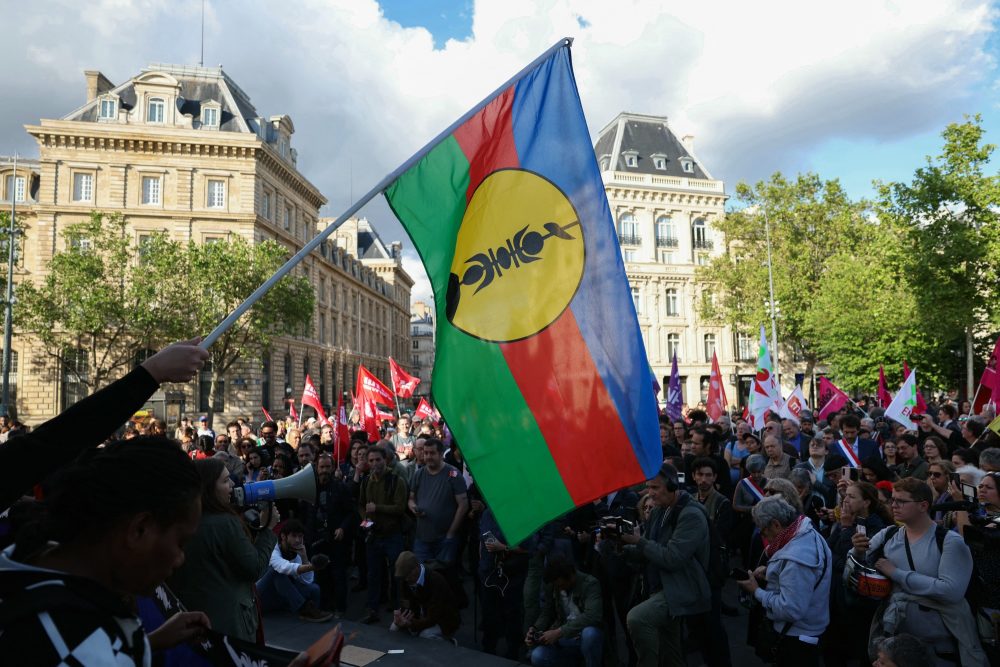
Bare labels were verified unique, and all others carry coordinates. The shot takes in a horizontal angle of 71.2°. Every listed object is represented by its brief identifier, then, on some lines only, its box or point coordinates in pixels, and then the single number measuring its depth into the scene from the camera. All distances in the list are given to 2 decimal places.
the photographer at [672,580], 4.75
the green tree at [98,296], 31.97
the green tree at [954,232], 23.62
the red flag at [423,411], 18.56
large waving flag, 3.60
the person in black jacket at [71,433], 1.82
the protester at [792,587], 4.40
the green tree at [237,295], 33.47
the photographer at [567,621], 5.27
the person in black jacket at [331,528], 7.99
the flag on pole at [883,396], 16.88
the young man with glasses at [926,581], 3.96
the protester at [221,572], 3.48
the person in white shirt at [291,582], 6.76
